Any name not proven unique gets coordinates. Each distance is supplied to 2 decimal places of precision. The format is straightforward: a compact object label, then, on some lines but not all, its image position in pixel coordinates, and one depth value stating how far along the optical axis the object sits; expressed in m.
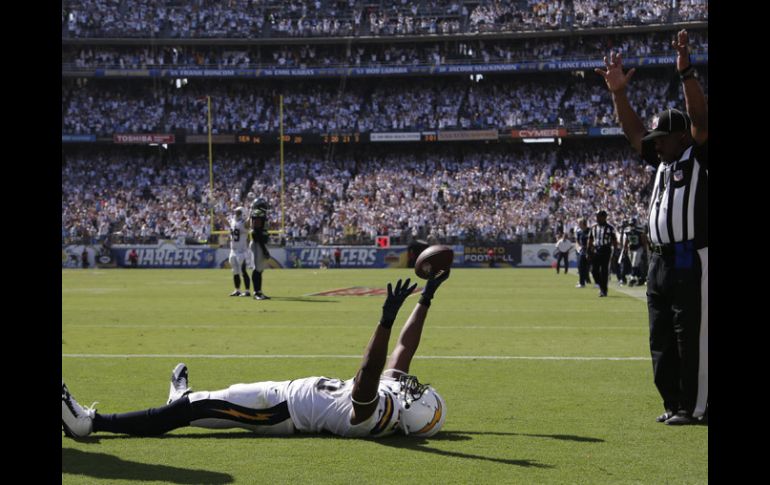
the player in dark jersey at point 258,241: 19.78
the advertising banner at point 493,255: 43.59
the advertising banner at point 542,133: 51.78
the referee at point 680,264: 6.25
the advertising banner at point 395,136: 53.03
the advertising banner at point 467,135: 52.44
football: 6.60
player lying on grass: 5.84
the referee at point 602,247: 19.98
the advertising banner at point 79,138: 54.53
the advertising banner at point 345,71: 53.78
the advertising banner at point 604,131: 50.88
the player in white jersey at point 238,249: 21.11
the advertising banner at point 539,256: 43.19
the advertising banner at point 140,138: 54.34
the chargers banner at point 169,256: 44.12
